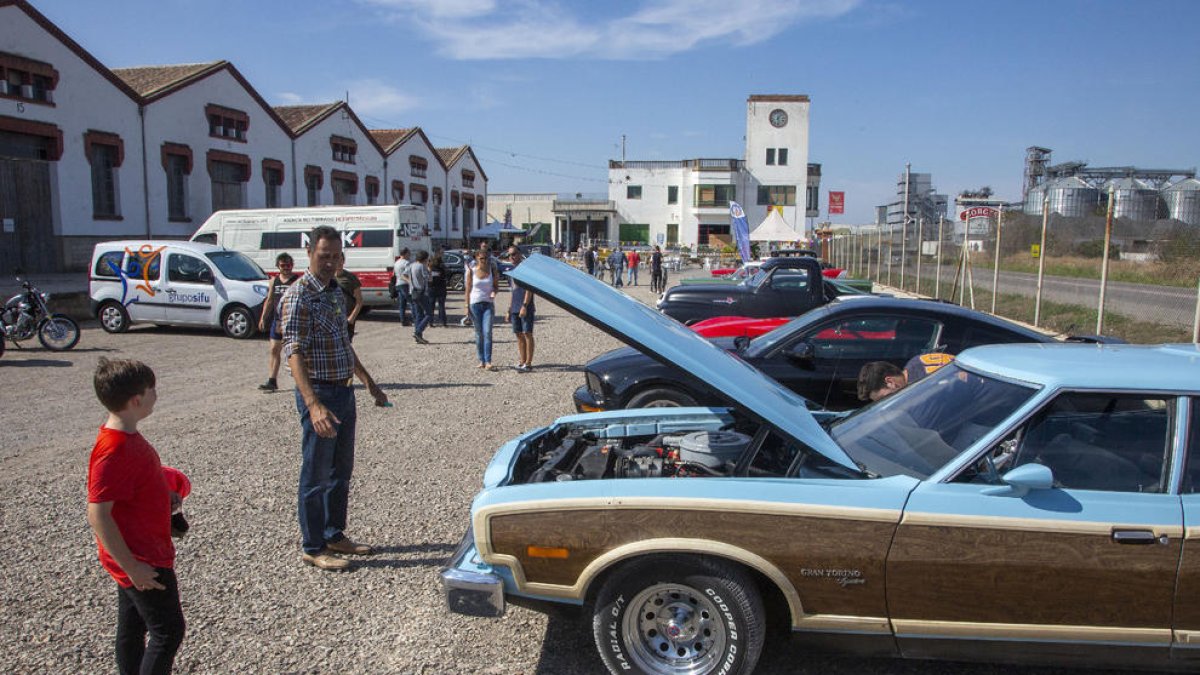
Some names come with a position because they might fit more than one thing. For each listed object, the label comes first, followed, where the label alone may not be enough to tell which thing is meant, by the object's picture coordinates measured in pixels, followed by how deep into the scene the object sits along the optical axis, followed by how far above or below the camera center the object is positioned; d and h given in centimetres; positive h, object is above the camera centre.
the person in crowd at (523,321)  1034 -91
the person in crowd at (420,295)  1386 -76
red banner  5235 +351
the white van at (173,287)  1434 -67
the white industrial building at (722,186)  6366 +573
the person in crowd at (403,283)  1598 -62
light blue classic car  278 -102
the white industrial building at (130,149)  2097 +341
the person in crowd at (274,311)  859 -69
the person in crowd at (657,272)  2770 -62
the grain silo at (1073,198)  5416 +417
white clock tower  6331 +815
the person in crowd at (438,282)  1491 -58
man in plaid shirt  402 -70
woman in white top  1061 -65
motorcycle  1238 -119
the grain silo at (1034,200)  5541 +436
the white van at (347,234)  1795 +41
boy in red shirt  253 -90
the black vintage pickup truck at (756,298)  1194 -65
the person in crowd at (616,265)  2920 -41
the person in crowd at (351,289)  829 -40
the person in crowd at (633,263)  3222 -37
